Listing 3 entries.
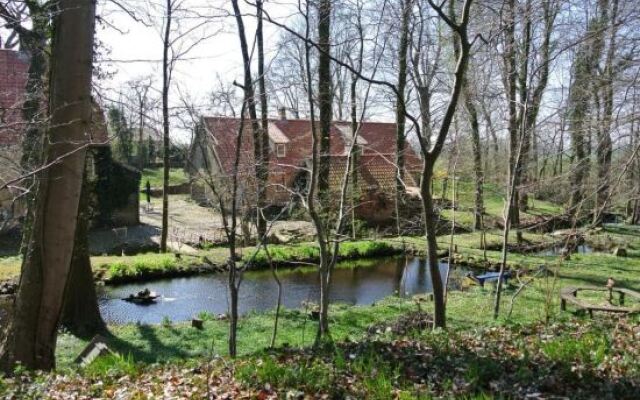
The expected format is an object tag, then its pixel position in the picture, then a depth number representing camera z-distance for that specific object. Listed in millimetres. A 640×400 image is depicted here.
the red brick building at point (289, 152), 8452
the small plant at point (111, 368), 5039
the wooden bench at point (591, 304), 8844
